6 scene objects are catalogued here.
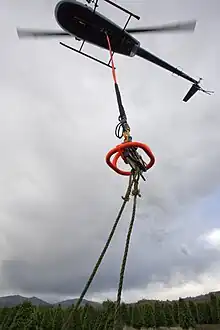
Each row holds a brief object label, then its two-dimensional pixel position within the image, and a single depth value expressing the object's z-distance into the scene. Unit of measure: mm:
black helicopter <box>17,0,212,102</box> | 7621
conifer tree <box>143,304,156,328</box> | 55781
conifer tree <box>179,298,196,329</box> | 56028
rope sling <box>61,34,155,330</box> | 3590
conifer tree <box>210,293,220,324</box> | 58362
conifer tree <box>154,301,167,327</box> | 55969
